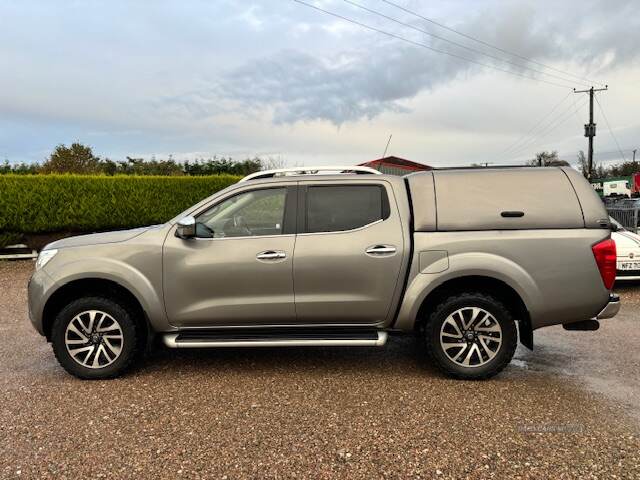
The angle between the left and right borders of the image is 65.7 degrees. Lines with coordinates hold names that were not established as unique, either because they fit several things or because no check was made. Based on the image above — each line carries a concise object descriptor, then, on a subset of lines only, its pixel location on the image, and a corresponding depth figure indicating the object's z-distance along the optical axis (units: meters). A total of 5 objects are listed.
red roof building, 19.47
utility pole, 34.68
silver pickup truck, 4.13
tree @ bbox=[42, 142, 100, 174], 29.31
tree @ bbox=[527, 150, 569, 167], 70.44
